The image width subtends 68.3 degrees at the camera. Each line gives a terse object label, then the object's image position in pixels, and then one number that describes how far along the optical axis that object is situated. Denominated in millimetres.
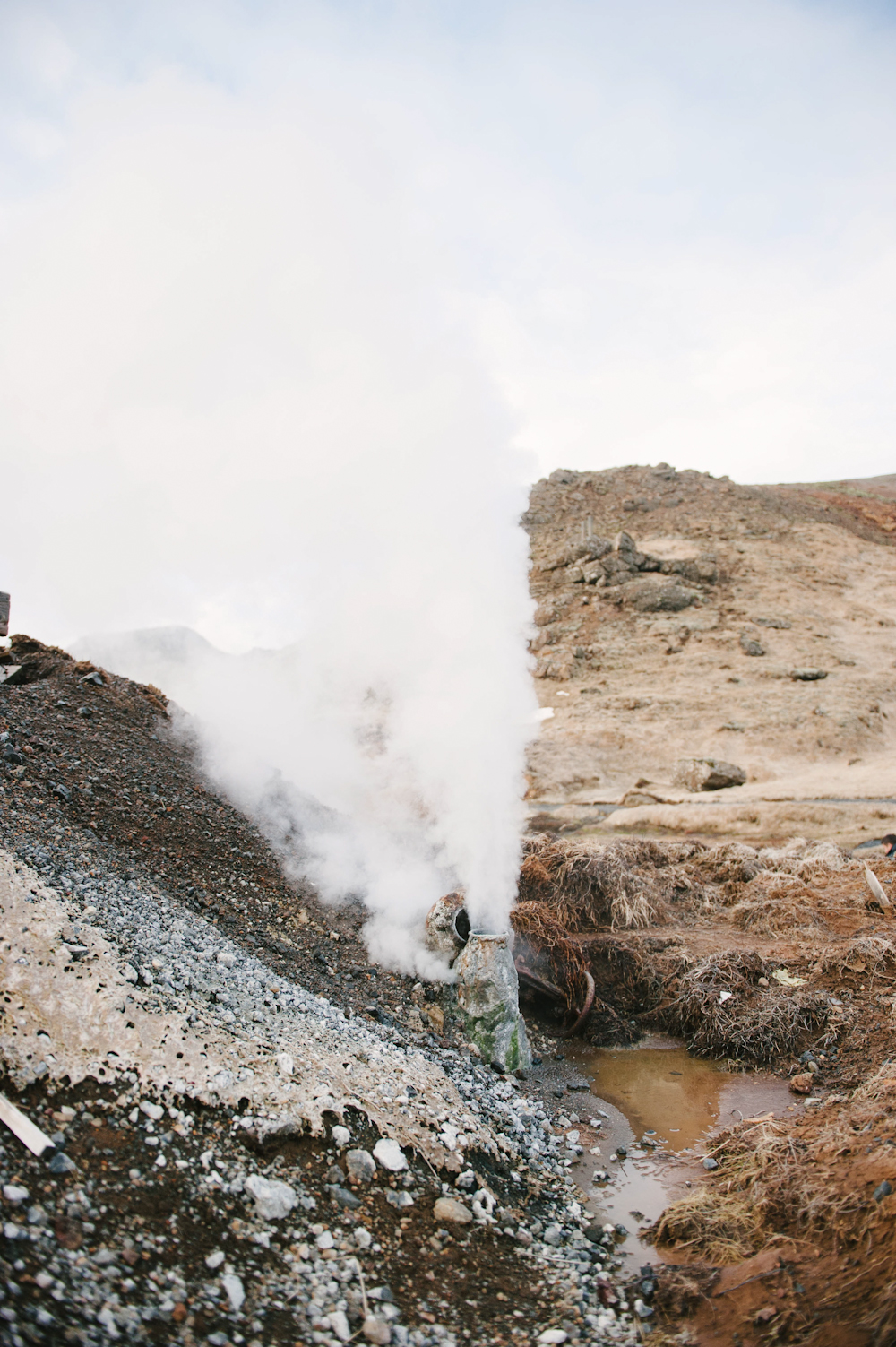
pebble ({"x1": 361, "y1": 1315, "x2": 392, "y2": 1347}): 3277
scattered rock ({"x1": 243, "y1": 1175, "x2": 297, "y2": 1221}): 3785
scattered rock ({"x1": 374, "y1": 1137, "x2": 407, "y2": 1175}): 4516
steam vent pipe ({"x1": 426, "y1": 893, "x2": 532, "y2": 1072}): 6906
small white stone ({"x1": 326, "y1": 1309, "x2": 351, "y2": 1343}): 3236
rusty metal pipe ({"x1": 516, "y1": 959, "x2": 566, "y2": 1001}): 8539
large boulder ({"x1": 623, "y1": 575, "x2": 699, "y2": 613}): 40406
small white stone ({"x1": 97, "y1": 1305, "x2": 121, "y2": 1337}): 2717
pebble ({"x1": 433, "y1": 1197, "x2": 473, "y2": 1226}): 4336
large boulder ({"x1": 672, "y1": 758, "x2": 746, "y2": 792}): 24609
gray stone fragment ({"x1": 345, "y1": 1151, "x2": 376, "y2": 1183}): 4336
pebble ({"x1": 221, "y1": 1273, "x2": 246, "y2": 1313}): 3168
